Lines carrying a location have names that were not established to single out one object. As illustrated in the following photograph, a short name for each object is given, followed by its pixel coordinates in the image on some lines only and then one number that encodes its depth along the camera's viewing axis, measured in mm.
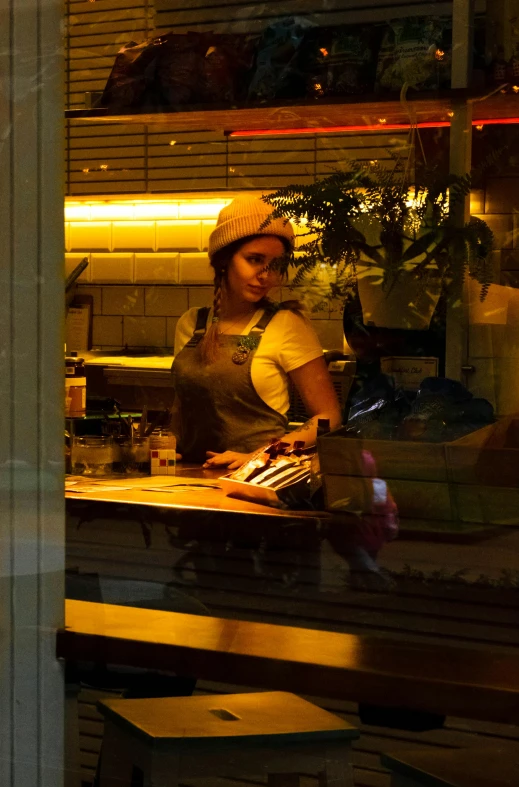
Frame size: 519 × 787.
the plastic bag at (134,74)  4422
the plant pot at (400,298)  4058
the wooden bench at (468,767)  2597
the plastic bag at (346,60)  4124
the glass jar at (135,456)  4470
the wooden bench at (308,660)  2341
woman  4553
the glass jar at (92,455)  4079
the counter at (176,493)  3982
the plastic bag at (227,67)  4349
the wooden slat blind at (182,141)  3937
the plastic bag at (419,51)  4086
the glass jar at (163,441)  4550
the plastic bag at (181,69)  4411
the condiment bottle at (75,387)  3767
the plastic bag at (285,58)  4245
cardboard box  3660
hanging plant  3968
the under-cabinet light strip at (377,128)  4100
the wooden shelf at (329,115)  4093
